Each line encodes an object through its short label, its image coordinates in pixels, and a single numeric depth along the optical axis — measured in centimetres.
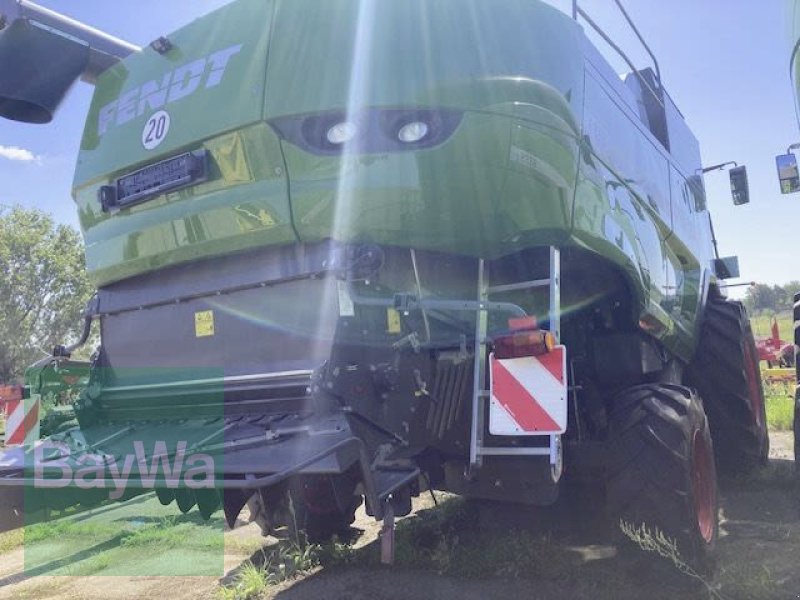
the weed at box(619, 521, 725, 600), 301
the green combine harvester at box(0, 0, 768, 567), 277
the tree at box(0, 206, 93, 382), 3005
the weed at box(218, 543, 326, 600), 363
